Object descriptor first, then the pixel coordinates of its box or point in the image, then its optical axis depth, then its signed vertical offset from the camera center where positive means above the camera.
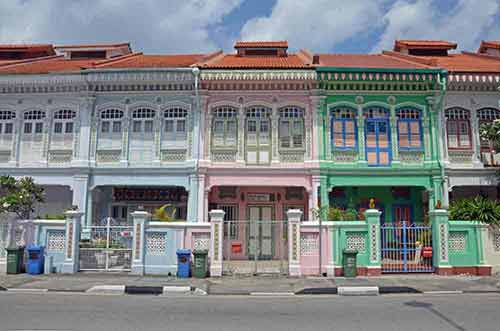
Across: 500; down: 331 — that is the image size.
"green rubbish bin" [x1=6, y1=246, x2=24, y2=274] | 12.48 -1.08
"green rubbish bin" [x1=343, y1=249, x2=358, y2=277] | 12.10 -1.01
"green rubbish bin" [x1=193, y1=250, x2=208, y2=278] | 12.13 -1.07
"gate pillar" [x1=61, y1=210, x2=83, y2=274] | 12.61 -0.62
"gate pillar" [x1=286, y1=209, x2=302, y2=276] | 12.33 -0.44
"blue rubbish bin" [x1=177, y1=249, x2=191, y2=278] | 12.20 -1.06
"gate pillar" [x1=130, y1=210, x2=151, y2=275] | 12.45 -0.56
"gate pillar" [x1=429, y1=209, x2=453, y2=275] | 12.40 -0.39
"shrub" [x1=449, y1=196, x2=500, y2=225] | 12.62 +0.56
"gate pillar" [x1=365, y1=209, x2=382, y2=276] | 12.32 -0.37
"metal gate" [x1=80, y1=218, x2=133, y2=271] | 12.86 -0.76
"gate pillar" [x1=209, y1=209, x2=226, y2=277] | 12.33 -0.43
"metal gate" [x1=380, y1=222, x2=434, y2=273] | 12.68 -0.62
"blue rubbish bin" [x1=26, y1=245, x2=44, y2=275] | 12.49 -1.08
